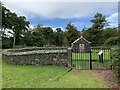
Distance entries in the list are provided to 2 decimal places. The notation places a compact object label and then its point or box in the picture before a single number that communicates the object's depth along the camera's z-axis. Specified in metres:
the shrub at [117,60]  2.95
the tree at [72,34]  20.11
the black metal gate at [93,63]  5.00
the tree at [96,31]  19.48
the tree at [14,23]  17.37
